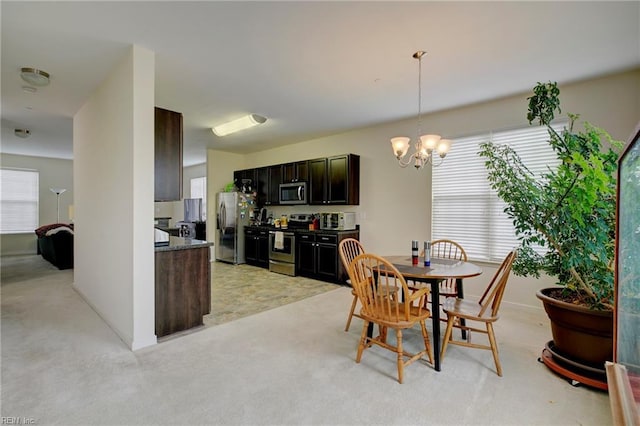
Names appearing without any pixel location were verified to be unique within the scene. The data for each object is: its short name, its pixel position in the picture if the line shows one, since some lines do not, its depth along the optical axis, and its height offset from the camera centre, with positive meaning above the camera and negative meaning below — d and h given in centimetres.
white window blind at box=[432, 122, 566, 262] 362 +19
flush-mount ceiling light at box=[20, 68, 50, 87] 306 +134
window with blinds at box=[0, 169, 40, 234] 750 +13
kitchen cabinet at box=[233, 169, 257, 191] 695 +68
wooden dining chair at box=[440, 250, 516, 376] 223 -80
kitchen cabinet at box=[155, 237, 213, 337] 285 -77
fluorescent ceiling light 457 +132
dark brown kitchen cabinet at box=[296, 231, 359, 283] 502 -82
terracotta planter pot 206 -86
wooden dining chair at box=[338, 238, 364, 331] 266 -51
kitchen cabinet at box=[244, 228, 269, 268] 626 -83
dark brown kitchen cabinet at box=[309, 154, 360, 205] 515 +50
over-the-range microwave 583 +30
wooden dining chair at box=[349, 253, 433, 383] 216 -78
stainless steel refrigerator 665 -29
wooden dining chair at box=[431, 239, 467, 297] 301 -59
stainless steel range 563 -72
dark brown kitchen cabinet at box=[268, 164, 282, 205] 634 +53
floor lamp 777 +37
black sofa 596 -78
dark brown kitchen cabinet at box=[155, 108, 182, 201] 304 +53
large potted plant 205 -12
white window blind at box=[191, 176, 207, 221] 929 +61
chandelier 284 +61
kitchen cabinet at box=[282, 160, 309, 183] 582 +72
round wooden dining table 230 -51
